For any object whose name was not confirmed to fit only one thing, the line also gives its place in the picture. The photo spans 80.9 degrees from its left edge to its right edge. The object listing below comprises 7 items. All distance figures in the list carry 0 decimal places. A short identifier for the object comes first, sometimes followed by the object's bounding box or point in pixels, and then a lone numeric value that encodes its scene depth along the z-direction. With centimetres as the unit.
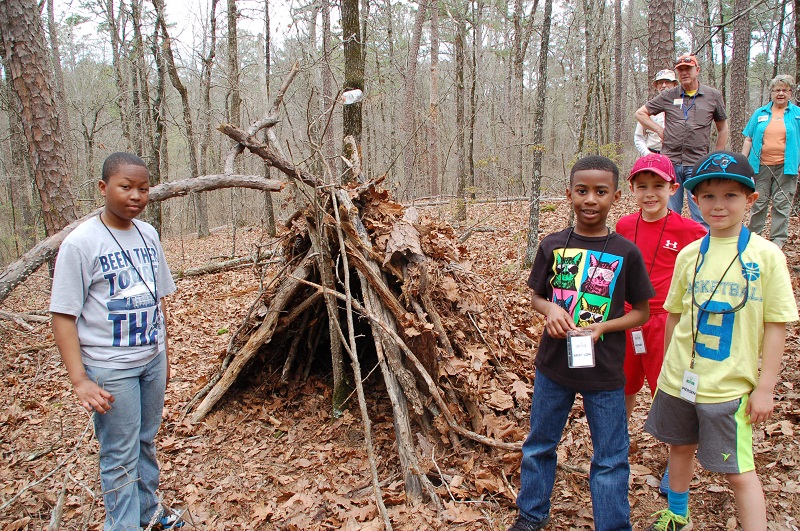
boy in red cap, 278
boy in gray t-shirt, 243
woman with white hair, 568
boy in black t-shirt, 233
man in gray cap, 504
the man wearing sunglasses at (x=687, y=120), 462
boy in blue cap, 208
